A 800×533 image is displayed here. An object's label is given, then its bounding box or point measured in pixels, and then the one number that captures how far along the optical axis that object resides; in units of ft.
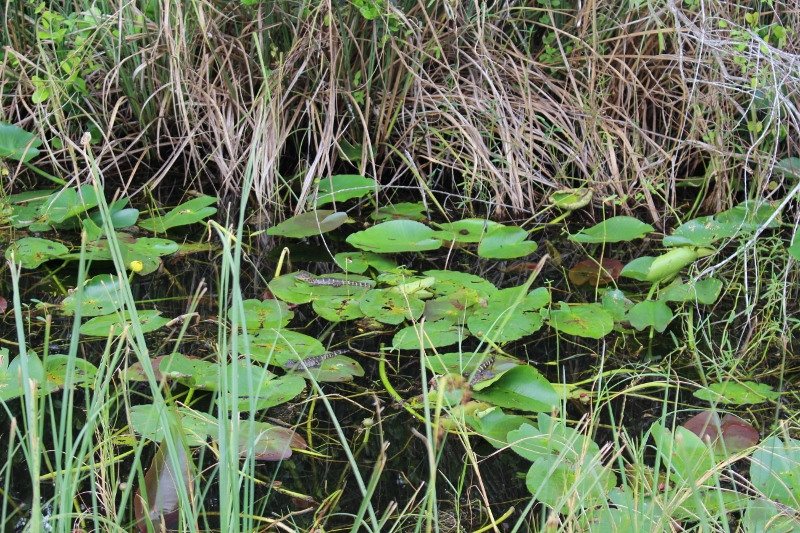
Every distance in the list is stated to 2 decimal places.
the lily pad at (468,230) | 25.51
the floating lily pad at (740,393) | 23.04
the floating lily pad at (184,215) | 25.52
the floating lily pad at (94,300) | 23.98
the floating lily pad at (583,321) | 23.85
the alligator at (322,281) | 24.70
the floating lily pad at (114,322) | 23.60
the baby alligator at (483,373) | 23.17
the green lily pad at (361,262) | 25.01
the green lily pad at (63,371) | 22.94
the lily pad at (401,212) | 26.15
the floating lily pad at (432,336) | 23.55
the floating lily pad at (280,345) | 23.40
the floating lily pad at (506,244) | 25.18
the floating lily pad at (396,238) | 25.05
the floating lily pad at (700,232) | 24.81
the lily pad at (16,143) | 25.77
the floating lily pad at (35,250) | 24.72
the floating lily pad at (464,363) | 23.27
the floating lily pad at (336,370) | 23.25
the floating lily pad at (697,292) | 24.20
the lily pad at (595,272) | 24.95
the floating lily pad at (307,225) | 25.44
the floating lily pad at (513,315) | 23.72
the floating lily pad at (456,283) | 24.56
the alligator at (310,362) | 23.39
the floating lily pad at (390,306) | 24.04
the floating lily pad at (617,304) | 24.22
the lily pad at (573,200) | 26.25
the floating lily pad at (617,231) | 25.39
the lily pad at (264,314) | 23.89
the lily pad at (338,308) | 24.14
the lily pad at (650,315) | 23.95
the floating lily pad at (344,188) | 26.16
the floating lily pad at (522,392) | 22.97
